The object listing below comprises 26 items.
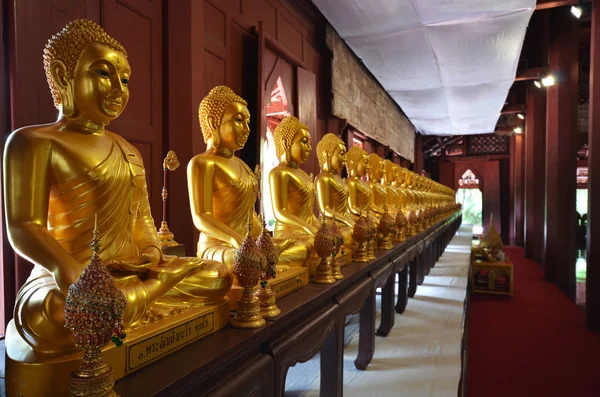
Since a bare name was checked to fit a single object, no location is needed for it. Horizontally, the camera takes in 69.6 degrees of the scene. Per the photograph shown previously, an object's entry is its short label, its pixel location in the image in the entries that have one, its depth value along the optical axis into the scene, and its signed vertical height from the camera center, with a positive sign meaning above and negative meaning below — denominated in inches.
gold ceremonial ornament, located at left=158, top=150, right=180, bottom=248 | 91.5 -7.0
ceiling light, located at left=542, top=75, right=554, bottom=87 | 259.3 +69.5
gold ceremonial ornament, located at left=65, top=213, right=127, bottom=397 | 32.2 -9.3
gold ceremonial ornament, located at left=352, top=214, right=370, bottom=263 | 106.0 -10.8
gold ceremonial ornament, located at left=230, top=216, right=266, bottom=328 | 54.6 -10.6
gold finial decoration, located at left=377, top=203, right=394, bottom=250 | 130.6 -10.5
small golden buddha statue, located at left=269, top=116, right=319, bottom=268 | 106.3 +2.7
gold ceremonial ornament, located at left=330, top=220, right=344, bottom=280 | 83.7 -11.2
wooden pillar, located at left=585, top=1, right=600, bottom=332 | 163.3 +2.4
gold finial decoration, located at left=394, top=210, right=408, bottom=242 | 149.4 -10.2
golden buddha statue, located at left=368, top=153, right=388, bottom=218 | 172.2 +3.6
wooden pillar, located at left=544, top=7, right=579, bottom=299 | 251.0 +24.4
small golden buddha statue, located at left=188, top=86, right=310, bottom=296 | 77.9 +2.7
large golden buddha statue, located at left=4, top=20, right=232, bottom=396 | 40.2 -1.6
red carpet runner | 121.8 -54.3
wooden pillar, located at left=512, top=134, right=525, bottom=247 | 517.0 +6.5
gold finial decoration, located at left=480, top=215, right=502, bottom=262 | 246.5 -28.9
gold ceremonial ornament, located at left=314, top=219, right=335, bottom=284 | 80.7 -9.8
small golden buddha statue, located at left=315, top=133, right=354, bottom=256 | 129.7 +3.8
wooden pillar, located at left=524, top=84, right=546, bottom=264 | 371.2 +20.4
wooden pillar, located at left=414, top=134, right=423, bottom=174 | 626.8 +63.1
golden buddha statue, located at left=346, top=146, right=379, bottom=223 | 152.9 +3.9
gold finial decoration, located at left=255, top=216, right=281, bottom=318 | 59.9 -12.0
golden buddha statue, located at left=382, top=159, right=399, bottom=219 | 199.2 +5.2
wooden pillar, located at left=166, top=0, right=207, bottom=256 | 119.6 +26.2
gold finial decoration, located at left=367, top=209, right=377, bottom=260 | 109.3 -10.7
